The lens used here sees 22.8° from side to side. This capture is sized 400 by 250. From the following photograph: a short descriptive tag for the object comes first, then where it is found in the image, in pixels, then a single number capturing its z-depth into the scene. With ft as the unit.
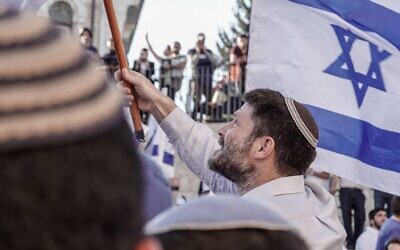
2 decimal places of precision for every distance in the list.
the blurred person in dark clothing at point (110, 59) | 45.72
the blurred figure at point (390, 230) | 23.31
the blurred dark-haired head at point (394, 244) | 22.31
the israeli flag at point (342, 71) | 16.30
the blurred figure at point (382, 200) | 44.96
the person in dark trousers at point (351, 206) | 41.98
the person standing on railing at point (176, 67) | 55.99
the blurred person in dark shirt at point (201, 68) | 55.16
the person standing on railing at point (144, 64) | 55.46
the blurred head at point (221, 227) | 4.59
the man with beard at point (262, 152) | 11.16
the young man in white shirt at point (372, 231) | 29.52
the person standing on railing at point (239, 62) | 53.42
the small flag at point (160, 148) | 35.68
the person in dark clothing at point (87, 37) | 43.37
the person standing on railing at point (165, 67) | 57.16
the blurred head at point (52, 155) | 3.11
